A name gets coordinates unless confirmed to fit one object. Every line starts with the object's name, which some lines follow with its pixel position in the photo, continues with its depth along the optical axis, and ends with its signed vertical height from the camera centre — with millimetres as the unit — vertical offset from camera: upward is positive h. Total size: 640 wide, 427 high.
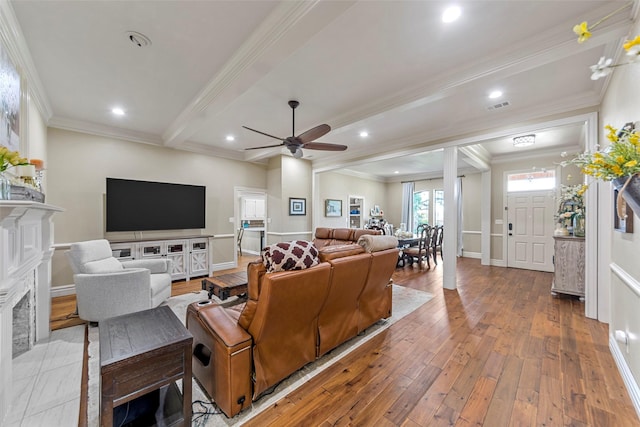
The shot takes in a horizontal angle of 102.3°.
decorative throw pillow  1791 -312
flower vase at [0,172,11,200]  1625 +151
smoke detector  2305 +1593
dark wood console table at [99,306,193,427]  1275 -788
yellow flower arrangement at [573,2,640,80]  905 +598
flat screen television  4551 +139
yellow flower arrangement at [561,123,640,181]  1233 +273
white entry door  5734 -361
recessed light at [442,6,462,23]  1954 +1552
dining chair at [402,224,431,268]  6148 -884
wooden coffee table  3115 -909
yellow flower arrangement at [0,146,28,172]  1608 +343
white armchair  2902 -857
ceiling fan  3327 +1021
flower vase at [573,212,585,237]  3996 -151
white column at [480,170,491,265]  6520 -150
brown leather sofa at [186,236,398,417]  1674 -830
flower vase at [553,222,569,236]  4181 -271
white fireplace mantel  1572 -468
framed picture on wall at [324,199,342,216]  7848 +195
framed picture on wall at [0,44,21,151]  2041 +933
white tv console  4453 -733
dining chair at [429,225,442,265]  6500 -665
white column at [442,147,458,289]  4422 -139
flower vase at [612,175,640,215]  1279 +122
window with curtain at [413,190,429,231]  8809 +232
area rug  1695 -1341
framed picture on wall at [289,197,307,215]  6534 +187
